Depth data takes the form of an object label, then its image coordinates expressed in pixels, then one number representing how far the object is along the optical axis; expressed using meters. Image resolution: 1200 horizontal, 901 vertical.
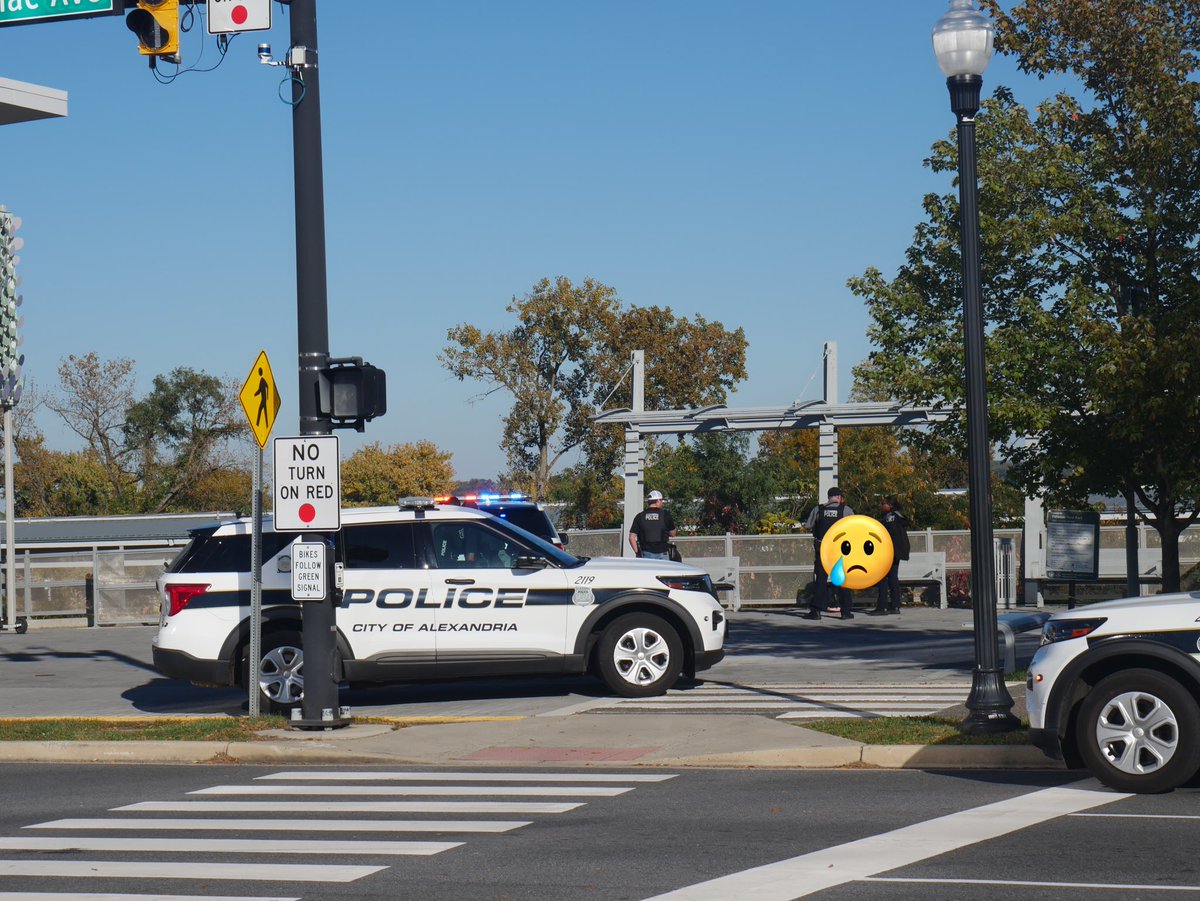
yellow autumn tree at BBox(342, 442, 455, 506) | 71.75
